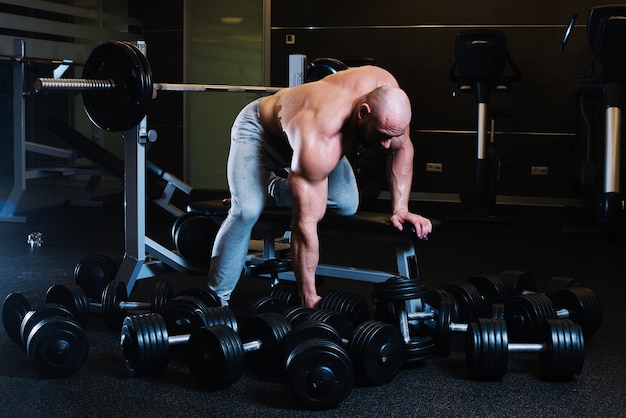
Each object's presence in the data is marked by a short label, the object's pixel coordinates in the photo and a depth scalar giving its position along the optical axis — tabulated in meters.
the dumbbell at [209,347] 2.16
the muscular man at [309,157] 2.45
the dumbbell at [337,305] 2.60
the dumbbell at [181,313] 2.46
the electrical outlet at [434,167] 6.82
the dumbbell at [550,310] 2.54
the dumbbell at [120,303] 2.77
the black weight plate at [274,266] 3.03
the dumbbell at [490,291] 2.93
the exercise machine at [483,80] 5.61
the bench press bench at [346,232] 2.79
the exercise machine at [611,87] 4.56
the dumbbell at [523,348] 2.26
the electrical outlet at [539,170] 6.61
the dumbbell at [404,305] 2.38
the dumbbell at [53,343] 2.24
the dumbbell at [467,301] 2.77
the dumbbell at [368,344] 2.21
